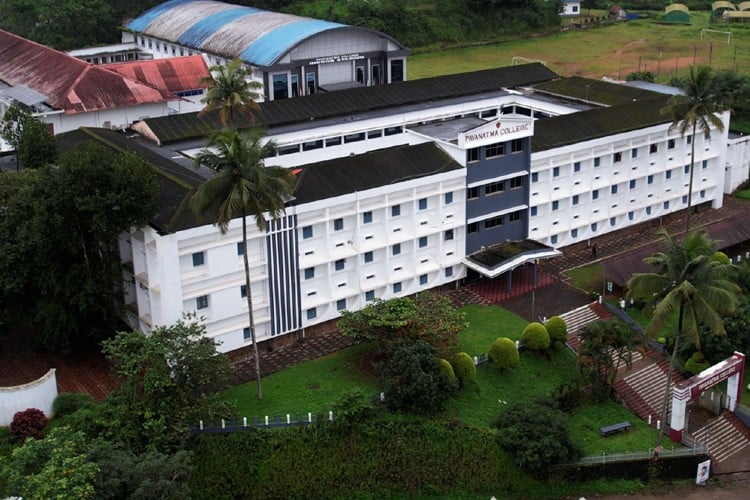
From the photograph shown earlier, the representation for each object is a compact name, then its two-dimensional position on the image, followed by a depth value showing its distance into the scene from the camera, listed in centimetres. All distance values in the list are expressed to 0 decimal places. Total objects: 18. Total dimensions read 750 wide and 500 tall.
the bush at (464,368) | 4534
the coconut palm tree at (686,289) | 3889
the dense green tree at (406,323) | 4538
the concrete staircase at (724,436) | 4438
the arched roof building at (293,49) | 8362
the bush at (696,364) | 4828
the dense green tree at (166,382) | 3922
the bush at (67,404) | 4235
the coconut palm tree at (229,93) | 5884
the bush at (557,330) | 4931
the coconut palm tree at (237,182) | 3962
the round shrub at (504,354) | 4675
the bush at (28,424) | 4078
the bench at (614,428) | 4444
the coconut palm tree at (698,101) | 5516
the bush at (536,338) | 4841
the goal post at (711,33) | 12415
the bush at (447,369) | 4403
